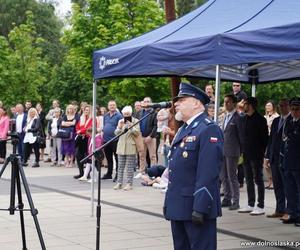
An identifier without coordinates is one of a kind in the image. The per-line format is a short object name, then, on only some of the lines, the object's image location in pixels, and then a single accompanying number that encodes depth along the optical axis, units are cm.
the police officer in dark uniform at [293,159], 966
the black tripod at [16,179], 707
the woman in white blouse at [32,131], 2064
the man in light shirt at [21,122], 2128
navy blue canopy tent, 764
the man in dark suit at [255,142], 1095
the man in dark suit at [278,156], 1037
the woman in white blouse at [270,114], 1491
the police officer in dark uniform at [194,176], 582
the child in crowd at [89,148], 1672
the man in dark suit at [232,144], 1157
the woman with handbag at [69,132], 2020
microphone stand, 727
